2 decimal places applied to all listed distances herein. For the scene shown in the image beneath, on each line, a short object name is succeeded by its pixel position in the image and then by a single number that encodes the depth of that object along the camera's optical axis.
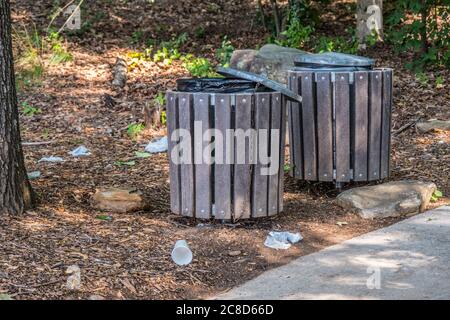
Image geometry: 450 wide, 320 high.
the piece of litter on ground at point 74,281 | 4.16
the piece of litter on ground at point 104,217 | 5.50
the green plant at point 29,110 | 9.57
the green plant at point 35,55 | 11.06
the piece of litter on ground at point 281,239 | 5.10
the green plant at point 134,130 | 8.56
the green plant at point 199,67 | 10.84
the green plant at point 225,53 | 11.61
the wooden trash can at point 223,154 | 5.19
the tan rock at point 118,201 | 5.76
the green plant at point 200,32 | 13.66
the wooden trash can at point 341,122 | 6.14
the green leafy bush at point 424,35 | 10.38
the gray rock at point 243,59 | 10.06
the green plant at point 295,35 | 12.50
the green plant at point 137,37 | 13.30
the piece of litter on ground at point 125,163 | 7.45
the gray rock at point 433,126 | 8.34
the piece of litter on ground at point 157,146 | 7.95
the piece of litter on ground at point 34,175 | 6.72
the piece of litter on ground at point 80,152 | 7.87
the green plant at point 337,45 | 11.70
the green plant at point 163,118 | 8.96
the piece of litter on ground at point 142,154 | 7.78
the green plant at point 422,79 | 10.06
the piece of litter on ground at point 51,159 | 7.57
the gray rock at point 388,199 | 5.84
